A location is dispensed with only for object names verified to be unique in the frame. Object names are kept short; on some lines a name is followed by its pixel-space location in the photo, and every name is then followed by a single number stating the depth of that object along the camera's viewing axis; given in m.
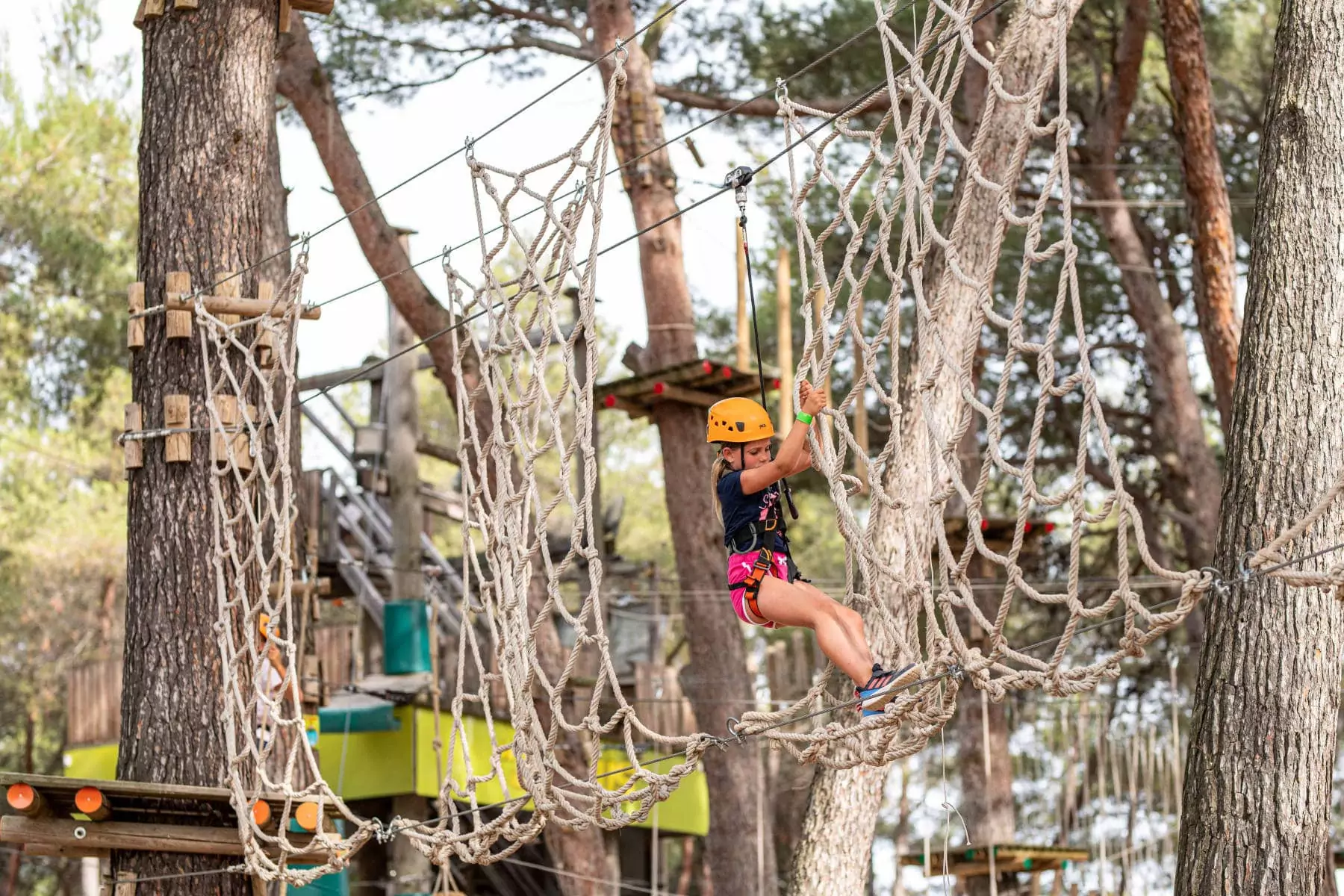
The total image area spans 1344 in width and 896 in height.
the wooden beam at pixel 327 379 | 15.32
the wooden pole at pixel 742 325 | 13.18
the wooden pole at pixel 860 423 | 15.30
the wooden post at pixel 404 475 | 14.75
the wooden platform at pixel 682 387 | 12.83
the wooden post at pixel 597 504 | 14.88
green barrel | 13.97
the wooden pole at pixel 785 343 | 13.83
